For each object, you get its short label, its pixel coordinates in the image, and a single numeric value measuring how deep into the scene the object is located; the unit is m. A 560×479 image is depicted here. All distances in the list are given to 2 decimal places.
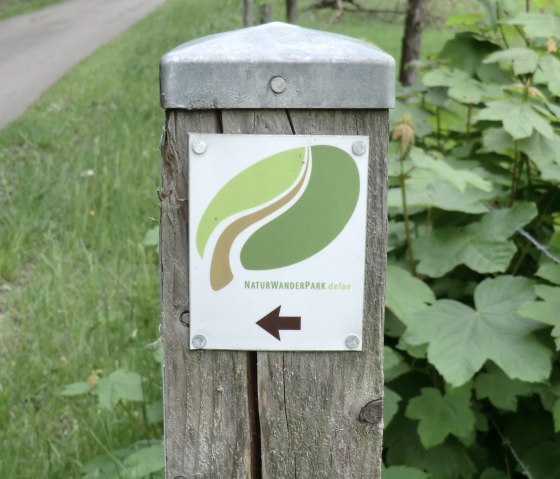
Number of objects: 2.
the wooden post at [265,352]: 1.21
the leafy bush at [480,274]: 1.99
